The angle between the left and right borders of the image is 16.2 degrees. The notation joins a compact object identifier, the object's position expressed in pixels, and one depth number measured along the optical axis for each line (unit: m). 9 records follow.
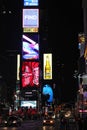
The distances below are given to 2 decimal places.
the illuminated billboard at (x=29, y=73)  78.87
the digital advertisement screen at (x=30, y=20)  78.43
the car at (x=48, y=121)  40.41
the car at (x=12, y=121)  38.52
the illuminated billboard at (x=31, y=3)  80.04
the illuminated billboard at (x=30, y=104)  81.66
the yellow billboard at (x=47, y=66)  93.64
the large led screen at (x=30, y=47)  78.35
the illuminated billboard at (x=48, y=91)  102.26
